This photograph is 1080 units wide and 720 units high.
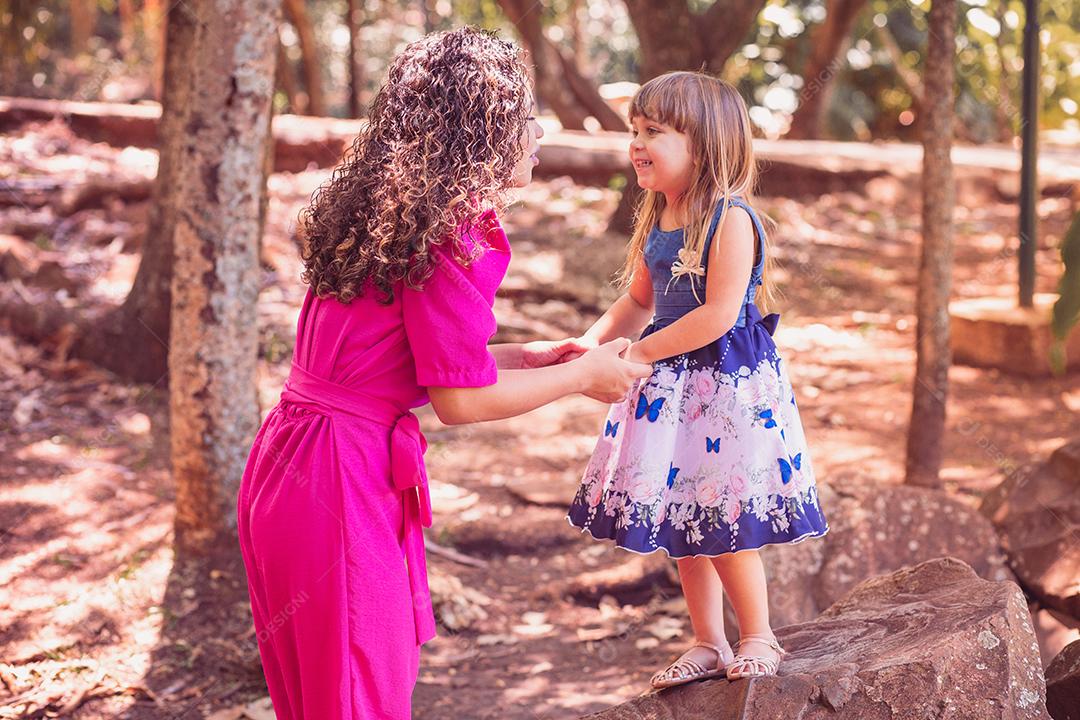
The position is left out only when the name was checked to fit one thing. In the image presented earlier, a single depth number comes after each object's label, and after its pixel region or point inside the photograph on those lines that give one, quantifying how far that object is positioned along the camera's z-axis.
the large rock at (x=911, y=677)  2.47
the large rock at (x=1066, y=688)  2.81
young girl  2.60
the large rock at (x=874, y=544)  3.92
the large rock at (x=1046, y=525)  3.87
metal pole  5.83
